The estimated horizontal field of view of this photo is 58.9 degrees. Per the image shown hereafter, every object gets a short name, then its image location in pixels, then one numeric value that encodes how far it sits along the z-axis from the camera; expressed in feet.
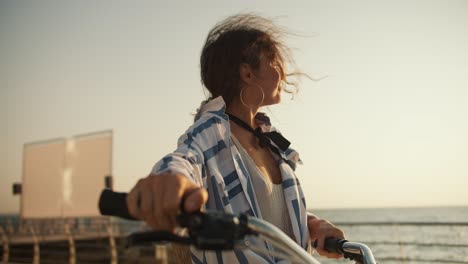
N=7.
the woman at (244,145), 3.61
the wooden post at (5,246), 26.35
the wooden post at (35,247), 24.02
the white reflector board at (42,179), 20.94
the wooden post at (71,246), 21.94
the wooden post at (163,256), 18.72
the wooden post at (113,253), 21.01
